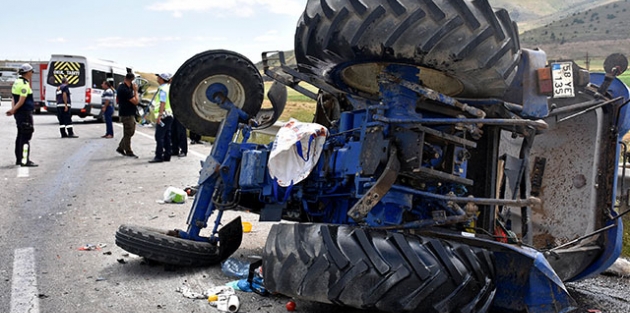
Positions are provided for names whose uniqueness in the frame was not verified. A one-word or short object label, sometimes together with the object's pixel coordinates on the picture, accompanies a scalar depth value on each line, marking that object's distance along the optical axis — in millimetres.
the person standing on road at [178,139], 12859
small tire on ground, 4652
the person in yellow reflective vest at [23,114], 11219
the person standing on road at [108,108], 16938
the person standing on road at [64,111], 17000
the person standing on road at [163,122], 12148
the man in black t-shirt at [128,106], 12953
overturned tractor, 3357
